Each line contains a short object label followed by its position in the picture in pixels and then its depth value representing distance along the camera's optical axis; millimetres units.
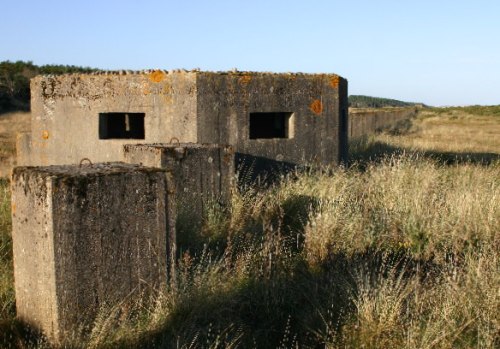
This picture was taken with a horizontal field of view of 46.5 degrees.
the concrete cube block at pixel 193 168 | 5457
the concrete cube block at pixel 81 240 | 3219
